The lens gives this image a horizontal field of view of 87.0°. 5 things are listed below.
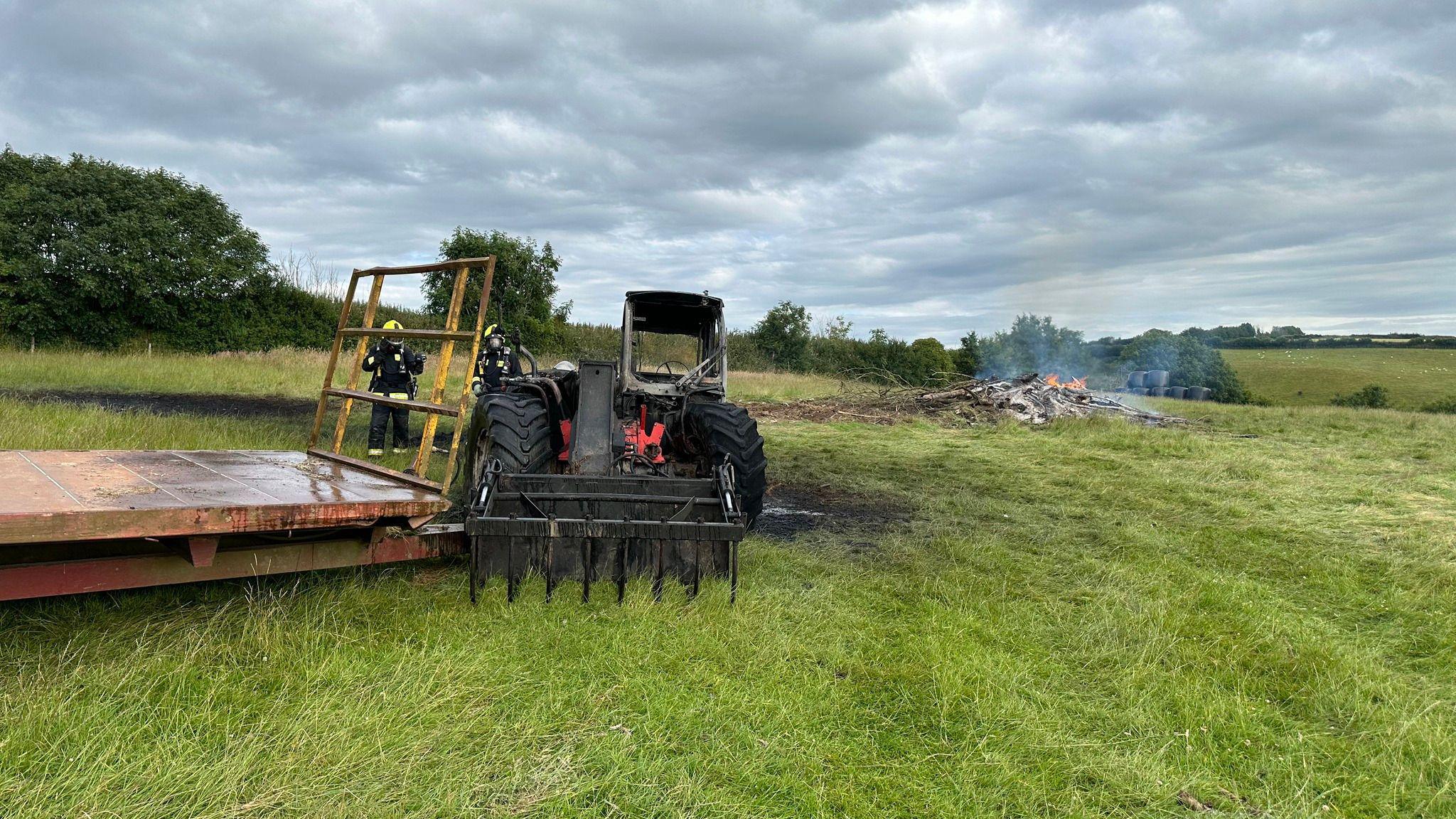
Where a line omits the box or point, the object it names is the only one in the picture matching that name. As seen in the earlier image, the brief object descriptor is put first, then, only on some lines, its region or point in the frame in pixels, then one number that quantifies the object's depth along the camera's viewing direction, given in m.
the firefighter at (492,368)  9.12
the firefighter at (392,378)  8.79
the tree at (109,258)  22.02
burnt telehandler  4.02
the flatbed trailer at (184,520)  2.66
